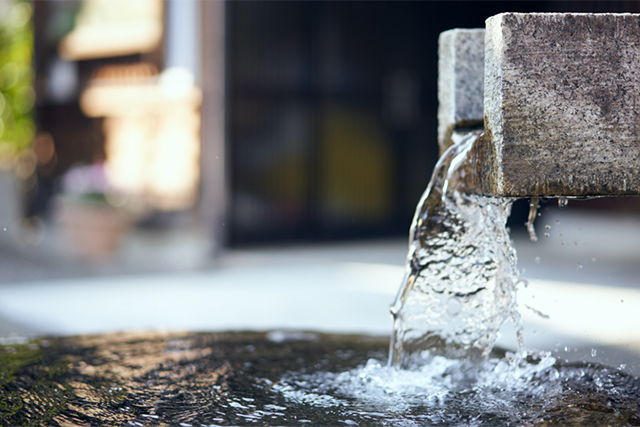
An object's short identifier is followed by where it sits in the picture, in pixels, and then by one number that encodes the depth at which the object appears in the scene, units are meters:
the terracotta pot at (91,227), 3.37
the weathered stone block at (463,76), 1.54
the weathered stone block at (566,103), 1.36
